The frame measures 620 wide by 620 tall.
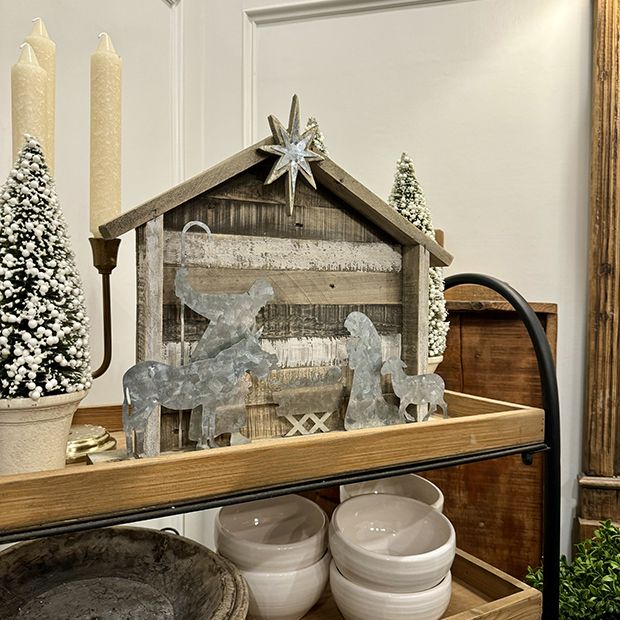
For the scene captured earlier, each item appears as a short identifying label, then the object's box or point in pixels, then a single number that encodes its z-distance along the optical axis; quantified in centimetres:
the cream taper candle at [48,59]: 79
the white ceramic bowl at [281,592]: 74
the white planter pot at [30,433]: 54
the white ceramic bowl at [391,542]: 72
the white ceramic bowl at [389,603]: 72
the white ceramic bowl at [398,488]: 96
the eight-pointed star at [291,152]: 70
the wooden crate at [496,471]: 127
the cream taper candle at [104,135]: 79
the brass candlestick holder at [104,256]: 80
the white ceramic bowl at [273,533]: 75
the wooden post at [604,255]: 126
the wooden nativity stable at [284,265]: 64
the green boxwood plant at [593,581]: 98
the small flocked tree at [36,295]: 54
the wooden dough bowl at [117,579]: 64
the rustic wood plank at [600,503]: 126
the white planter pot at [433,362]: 89
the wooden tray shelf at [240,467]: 50
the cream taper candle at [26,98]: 72
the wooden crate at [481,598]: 76
